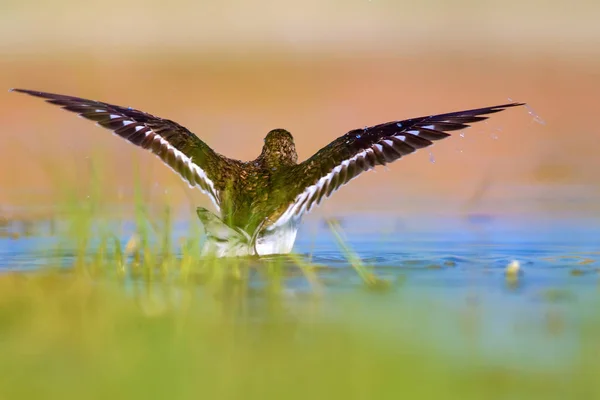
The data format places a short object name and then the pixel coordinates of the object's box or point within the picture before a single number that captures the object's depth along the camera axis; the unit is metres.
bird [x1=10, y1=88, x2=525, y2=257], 13.70
